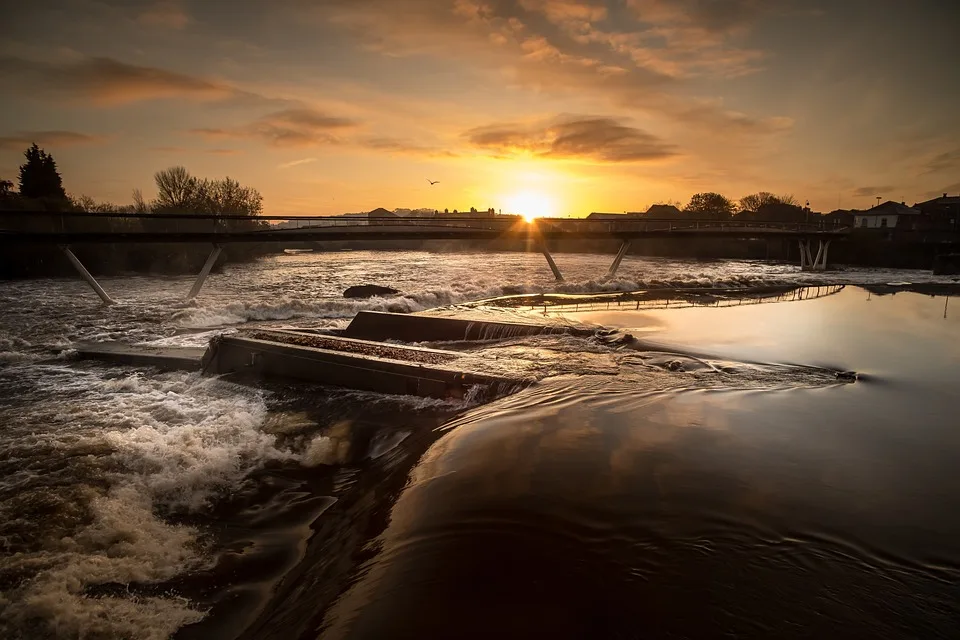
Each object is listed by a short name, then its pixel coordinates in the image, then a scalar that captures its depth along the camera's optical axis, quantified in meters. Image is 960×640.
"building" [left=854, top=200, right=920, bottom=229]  85.06
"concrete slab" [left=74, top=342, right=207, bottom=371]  9.97
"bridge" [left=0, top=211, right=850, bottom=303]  19.27
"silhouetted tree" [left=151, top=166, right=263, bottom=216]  57.94
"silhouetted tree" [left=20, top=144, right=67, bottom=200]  56.03
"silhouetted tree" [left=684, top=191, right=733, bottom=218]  108.97
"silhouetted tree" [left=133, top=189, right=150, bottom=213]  56.96
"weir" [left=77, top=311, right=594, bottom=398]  7.56
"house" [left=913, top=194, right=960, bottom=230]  80.65
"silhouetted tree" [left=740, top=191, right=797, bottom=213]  112.93
